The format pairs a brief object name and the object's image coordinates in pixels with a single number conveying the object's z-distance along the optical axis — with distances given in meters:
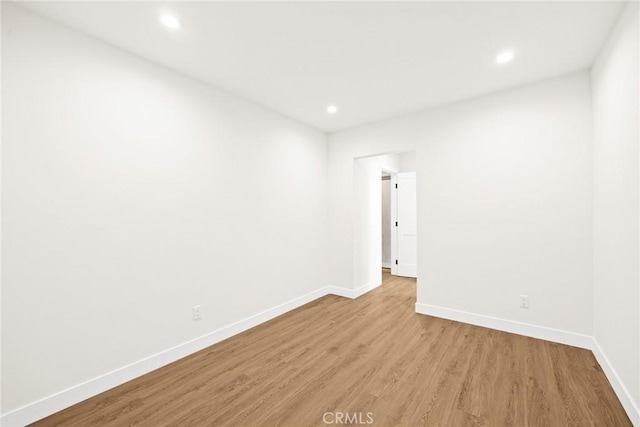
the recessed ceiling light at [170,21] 1.84
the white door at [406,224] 5.57
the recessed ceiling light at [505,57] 2.27
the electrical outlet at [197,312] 2.62
